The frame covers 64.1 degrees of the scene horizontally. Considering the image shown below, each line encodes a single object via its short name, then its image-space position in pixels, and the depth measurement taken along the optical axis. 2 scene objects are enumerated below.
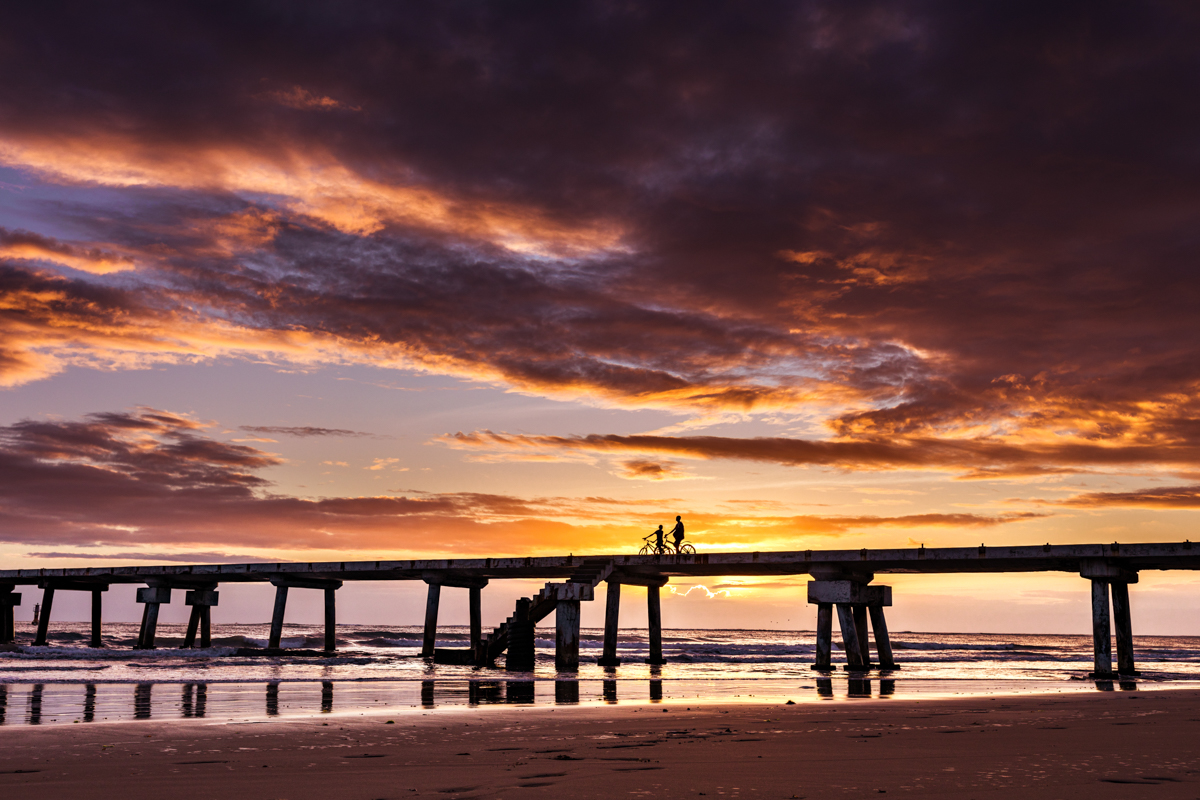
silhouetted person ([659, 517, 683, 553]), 42.72
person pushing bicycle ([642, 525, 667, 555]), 41.81
